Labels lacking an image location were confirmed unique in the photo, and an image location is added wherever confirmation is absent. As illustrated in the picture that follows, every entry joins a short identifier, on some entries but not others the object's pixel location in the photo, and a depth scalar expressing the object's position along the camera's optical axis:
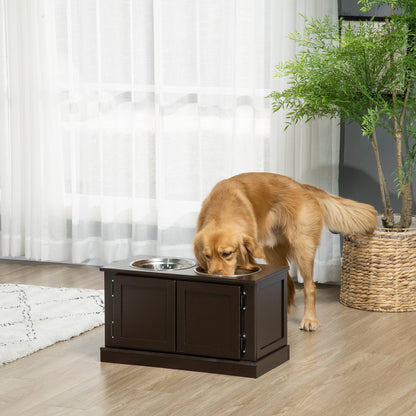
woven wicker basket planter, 6.01
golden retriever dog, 5.05
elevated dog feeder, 4.58
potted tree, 5.72
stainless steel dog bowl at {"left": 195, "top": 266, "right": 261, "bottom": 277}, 4.75
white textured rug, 5.27
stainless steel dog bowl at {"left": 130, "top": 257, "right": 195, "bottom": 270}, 5.08
